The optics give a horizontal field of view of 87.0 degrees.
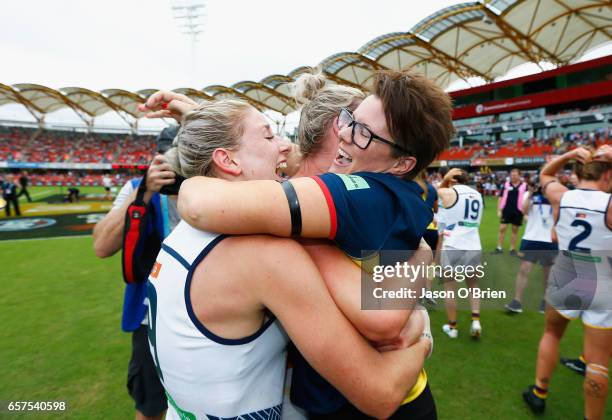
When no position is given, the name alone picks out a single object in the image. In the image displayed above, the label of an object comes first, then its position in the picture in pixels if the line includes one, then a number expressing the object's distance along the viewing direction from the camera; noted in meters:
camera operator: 2.25
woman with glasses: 0.97
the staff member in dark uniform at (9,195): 15.35
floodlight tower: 29.39
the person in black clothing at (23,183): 19.91
